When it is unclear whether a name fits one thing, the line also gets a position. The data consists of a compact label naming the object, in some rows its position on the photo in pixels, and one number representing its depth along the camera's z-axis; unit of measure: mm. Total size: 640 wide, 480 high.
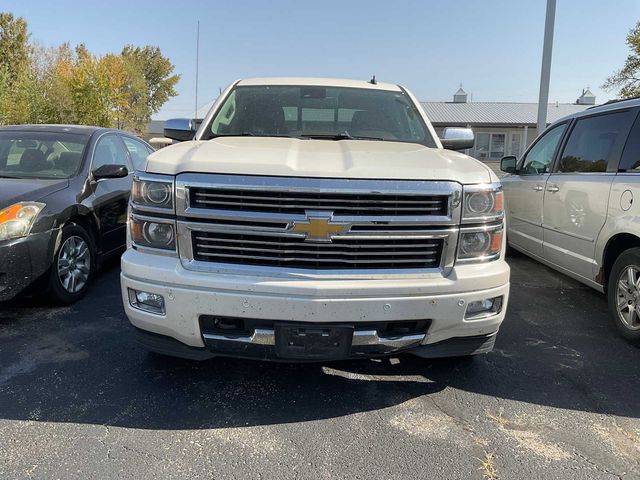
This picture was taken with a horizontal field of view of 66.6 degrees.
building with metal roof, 27953
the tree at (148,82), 47281
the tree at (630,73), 17969
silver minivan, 3814
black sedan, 3904
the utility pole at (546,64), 9766
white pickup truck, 2484
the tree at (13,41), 36562
